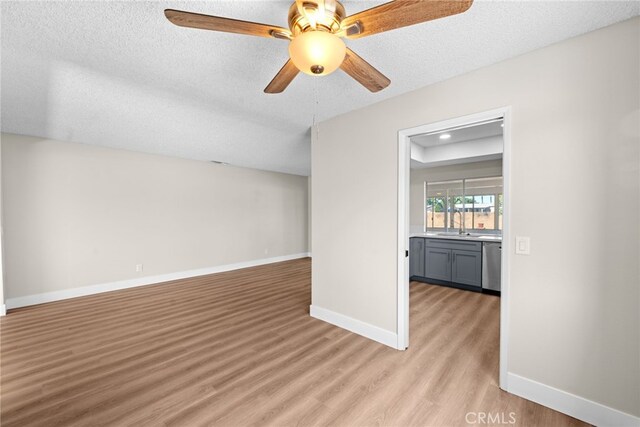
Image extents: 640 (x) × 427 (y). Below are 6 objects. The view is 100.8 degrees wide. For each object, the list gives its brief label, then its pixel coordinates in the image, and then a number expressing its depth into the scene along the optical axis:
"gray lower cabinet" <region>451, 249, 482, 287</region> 4.30
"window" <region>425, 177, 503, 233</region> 5.00
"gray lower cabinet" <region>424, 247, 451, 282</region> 4.63
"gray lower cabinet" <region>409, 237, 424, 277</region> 4.97
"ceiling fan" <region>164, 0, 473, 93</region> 1.13
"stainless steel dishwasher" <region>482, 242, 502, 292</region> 4.08
